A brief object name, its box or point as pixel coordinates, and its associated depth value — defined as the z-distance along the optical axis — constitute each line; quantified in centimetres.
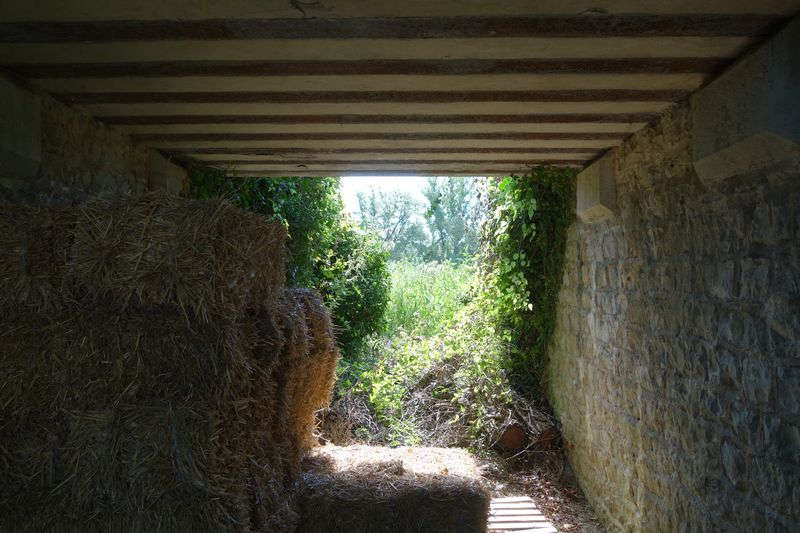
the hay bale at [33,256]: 283
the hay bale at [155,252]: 278
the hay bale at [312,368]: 456
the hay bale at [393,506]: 394
